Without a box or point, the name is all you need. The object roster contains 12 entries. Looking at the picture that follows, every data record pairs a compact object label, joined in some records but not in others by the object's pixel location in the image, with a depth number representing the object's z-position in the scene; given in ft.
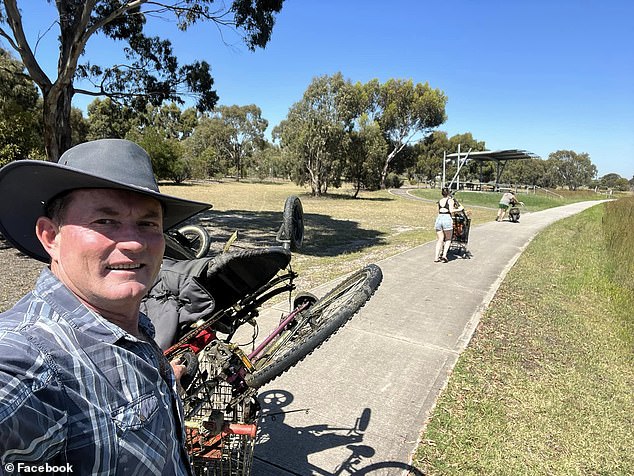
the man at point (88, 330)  2.71
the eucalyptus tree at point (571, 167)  326.44
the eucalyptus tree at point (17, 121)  43.62
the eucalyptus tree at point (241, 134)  247.91
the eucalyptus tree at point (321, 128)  113.70
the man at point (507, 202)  59.31
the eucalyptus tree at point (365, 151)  128.77
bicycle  6.38
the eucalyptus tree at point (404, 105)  151.02
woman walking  30.07
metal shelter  111.96
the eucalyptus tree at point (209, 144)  218.79
